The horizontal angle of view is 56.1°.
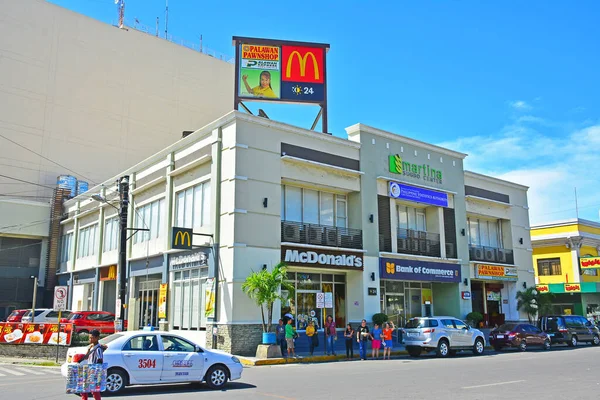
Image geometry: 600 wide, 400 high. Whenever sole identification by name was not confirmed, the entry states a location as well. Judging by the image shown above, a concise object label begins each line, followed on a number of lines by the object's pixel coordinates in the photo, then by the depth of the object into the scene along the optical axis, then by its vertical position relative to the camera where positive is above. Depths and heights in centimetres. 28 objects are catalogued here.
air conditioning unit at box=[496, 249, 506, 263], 3712 +355
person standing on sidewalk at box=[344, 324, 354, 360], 2389 -135
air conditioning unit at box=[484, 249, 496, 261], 3625 +352
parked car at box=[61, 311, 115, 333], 3066 -55
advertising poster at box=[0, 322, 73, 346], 2314 -95
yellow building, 4678 +395
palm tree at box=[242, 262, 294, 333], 2275 +94
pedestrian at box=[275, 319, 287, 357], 2341 -111
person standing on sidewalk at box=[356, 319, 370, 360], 2361 -116
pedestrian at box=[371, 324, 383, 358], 2397 -126
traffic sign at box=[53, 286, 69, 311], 2222 +44
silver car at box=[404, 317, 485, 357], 2394 -112
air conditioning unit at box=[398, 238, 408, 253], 3108 +357
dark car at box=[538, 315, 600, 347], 3047 -105
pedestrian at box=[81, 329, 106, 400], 1046 -75
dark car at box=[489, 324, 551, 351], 2758 -132
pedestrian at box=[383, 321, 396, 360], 2361 -106
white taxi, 1320 -124
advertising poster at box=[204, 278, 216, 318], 2405 +47
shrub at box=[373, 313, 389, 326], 2759 -44
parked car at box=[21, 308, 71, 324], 3162 -32
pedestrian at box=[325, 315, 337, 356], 2431 -90
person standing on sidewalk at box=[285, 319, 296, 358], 2304 -108
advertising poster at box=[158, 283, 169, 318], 2773 +45
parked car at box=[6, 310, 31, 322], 3359 -33
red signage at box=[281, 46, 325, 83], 3023 +1308
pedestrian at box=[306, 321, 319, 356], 2389 -109
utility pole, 2388 +212
